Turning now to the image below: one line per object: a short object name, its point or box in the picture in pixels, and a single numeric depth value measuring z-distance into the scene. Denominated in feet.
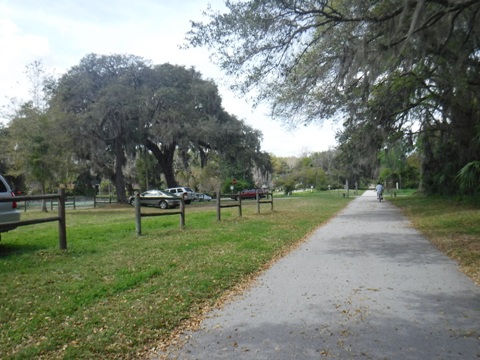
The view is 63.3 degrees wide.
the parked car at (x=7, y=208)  25.25
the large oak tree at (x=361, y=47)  30.99
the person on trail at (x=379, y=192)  100.68
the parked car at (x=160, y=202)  86.63
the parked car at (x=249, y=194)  123.06
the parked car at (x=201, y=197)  126.16
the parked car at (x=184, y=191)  110.28
